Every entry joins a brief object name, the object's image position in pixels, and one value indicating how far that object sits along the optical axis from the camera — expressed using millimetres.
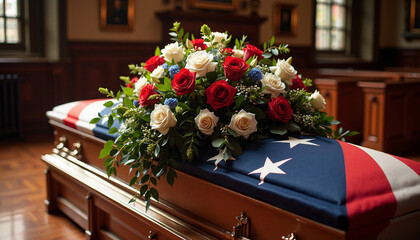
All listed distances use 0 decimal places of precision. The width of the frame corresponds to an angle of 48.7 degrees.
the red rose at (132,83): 2761
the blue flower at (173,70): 2238
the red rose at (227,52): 2314
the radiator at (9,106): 6809
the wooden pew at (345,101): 6578
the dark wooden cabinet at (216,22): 8109
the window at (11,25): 7202
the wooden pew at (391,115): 6203
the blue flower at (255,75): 2178
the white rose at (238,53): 2400
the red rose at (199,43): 2496
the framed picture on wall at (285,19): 9953
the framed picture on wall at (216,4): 8602
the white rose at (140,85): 2379
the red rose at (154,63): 2533
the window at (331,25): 11211
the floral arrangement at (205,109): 2023
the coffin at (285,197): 1485
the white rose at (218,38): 2425
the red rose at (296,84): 2436
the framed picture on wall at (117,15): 7703
